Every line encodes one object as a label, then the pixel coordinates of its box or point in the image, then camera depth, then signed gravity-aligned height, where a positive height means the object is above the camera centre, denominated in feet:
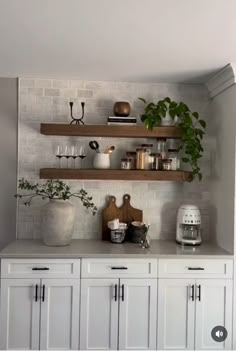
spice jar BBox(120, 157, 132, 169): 9.31 +0.34
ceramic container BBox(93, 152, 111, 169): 9.21 +0.38
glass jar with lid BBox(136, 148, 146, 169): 9.29 +0.48
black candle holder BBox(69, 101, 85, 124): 9.46 +1.55
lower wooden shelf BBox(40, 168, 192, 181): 8.96 +0.02
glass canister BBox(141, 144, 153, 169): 9.36 +0.49
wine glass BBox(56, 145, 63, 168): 9.62 +0.65
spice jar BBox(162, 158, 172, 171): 9.23 +0.33
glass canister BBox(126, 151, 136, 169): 9.44 +0.52
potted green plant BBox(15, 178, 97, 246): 8.60 -0.96
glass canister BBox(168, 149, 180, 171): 9.40 +0.51
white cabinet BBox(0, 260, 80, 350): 7.87 -3.08
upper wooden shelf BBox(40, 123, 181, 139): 9.04 +1.18
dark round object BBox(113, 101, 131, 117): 9.26 +1.82
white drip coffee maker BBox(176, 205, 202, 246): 9.11 -1.35
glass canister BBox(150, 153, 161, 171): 9.37 +0.41
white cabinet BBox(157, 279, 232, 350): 8.08 -3.24
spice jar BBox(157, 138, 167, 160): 9.67 +0.86
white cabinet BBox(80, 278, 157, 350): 7.97 -3.26
